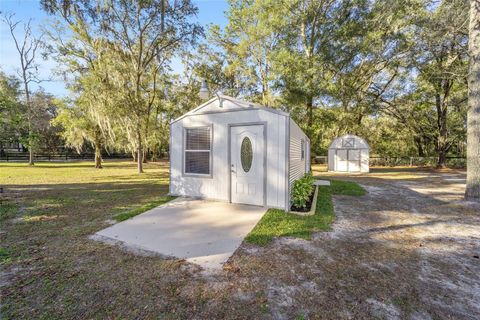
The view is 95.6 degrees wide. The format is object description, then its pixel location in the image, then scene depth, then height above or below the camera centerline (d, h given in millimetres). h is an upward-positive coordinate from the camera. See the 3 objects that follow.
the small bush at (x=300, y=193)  5391 -913
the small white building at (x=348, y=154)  15086 +196
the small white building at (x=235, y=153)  5043 +94
